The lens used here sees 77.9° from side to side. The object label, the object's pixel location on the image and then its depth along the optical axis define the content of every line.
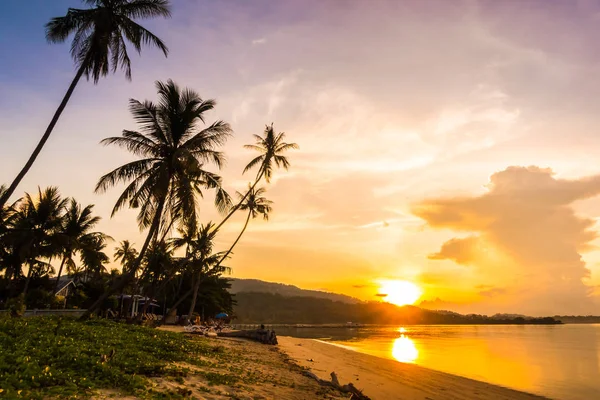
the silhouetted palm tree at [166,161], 18.22
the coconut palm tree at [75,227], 33.03
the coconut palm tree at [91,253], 33.59
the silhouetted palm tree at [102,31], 16.05
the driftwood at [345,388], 11.38
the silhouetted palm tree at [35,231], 30.06
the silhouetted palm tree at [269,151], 30.09
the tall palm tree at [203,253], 35.16
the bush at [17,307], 16.44
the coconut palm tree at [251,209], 34.03
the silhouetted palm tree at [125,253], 51.24
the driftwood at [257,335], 27.80
